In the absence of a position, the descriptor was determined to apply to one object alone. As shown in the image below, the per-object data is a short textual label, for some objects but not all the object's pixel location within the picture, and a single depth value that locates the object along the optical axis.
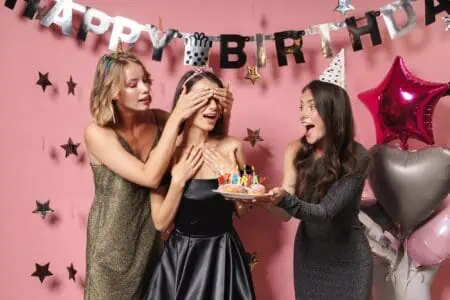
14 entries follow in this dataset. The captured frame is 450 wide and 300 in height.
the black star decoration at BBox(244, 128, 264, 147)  2.25
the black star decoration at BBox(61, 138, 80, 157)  2.23
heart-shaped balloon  1.83
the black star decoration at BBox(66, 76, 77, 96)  2.19
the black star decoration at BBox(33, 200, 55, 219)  2.25
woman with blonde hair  1.65
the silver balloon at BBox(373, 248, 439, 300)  1.98
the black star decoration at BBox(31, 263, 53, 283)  2.27
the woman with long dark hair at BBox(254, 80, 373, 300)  1.65
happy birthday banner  2.05
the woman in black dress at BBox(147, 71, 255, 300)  1.63
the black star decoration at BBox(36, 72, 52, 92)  2.20
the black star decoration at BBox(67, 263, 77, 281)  2.26
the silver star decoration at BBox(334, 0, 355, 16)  2.05
